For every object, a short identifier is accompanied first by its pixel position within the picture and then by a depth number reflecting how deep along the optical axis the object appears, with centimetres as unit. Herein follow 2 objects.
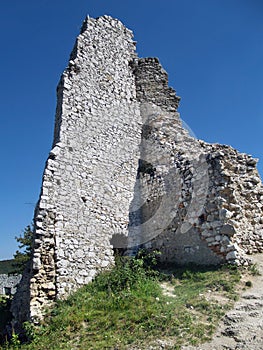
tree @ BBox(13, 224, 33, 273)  1540
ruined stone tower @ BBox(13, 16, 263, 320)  777
